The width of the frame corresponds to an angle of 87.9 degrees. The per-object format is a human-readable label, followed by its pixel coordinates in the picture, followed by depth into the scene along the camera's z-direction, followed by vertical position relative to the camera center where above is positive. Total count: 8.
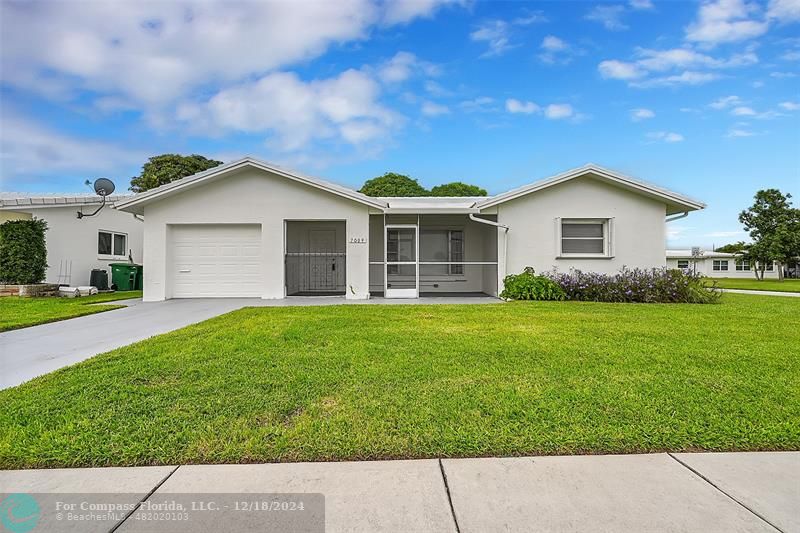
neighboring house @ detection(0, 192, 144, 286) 14.83 +1.61
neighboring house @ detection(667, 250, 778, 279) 43.31 +0.77
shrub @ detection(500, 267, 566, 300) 12.46 -0.53
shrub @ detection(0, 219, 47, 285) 13.41 +0.67
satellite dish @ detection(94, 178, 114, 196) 14.97 +3.10
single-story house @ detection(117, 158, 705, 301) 12.69 +1.49
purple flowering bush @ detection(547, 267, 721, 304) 12.06 -0.49
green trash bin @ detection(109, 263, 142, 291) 16.64 -0.17
